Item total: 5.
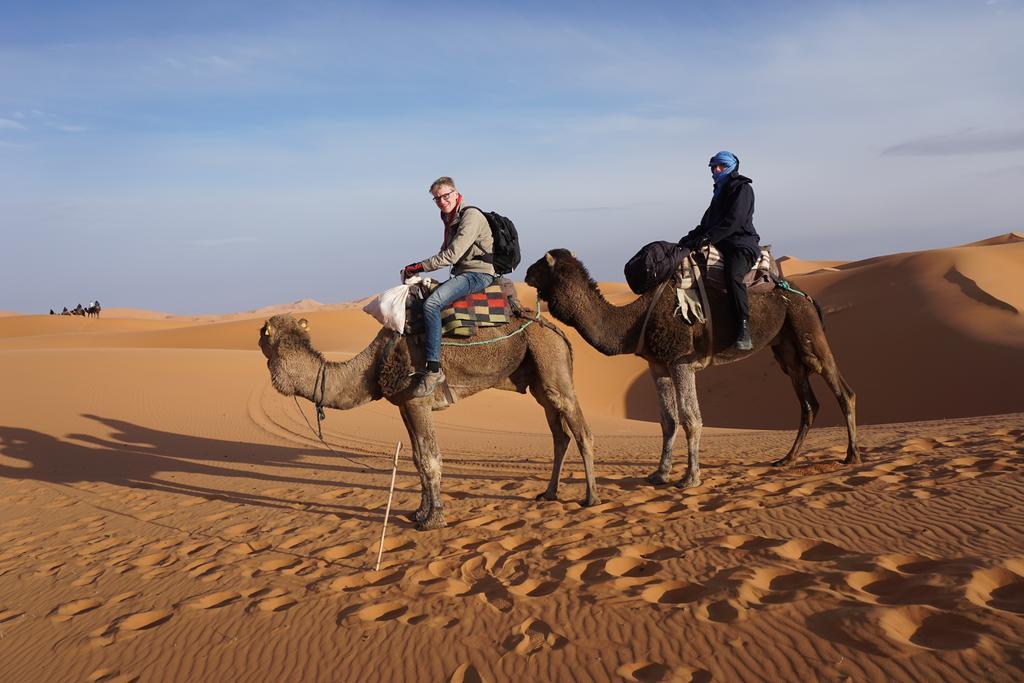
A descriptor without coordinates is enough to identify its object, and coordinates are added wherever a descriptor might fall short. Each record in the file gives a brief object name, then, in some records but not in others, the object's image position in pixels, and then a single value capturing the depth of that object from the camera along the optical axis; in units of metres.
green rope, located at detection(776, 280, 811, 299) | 7.78
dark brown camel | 7.25
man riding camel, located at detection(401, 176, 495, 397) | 6.30
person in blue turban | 7.27
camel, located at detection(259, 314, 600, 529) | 6.51
